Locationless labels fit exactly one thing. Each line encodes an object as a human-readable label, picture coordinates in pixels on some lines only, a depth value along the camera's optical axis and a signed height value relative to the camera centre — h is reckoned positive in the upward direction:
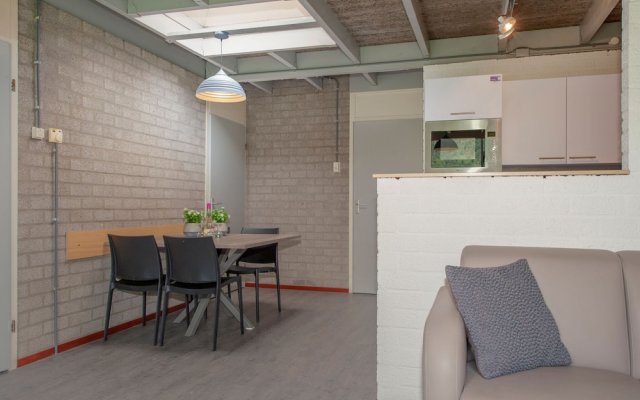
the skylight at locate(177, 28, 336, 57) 4.35 +1.52
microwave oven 3.86 +0.47
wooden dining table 3.80 -0.52
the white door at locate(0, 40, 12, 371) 3.07 -0.05
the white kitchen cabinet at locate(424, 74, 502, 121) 3.84 +0.86
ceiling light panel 3.93 +1.60
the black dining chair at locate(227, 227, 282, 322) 4.81 -0.59
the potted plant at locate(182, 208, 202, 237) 4.18 -0.21
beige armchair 1.60 -0.51
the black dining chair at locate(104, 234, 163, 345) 3.71 -0.53
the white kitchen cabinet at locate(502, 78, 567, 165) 3.87 +0.66
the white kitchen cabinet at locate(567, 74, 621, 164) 3.75 +0.67
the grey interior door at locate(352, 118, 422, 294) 5.80 +0.44
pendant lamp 3.84 +0.93
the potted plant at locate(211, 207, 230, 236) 4.30 -0.19
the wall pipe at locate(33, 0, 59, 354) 3.49 -0.26
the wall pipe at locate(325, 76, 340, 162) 6.17 +1.12
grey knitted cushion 1.73 -0.46
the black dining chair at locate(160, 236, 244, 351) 3.52 -0.53
